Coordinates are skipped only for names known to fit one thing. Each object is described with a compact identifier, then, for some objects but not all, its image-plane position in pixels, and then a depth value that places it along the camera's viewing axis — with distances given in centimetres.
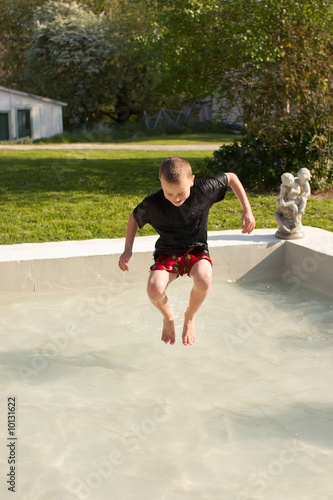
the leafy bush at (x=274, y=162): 1109
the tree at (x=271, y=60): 1110
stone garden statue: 682
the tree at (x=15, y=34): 3659
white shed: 2586
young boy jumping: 430
